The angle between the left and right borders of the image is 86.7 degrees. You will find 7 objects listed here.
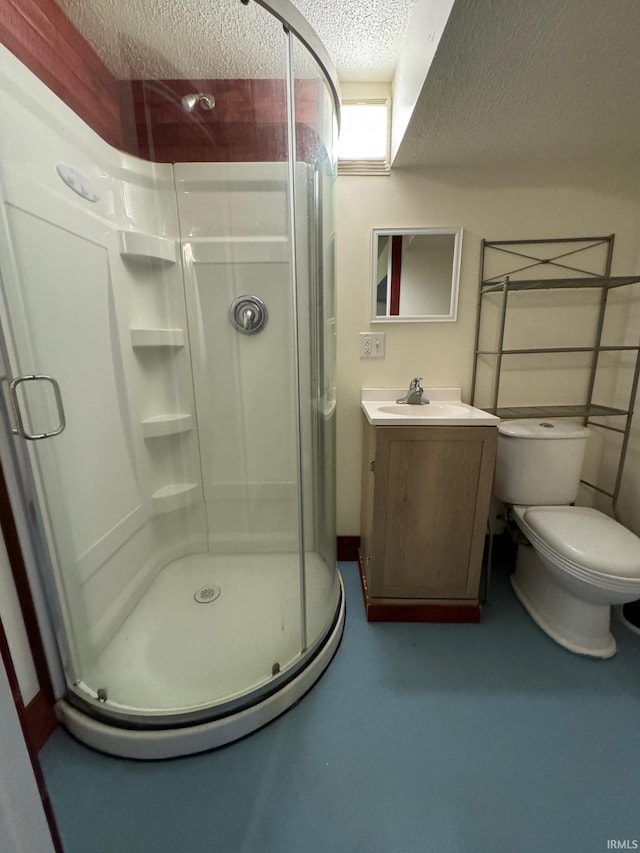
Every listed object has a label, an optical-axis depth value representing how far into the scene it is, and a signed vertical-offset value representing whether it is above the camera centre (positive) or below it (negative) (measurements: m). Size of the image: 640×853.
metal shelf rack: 1.50 +0.33
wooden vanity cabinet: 1.28 -0.66
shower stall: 0.96 -0.07
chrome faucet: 1.57 -0.20
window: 1.44 +0.90
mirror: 1.54 +0.34
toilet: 1.16 -0.70
